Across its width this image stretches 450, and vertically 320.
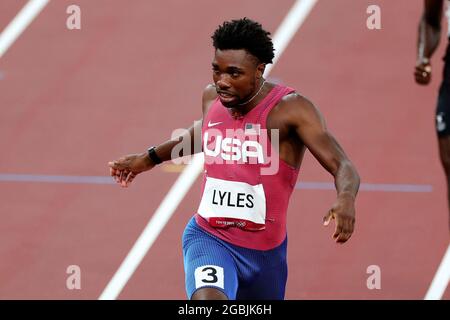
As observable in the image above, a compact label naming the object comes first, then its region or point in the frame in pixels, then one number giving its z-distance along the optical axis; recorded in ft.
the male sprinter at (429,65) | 36.63
